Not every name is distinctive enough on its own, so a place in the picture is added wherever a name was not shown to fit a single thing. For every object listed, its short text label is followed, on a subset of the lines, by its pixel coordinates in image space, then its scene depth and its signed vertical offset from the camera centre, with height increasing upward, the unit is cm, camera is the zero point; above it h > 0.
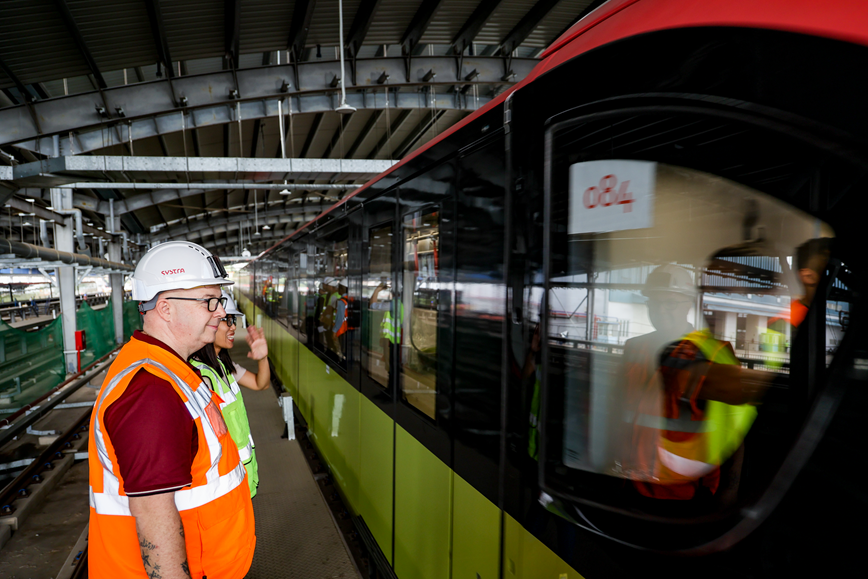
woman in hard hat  258 -67
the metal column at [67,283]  1221 -54
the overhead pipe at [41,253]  785 +17
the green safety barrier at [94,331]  1367 -204
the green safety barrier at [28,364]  758 -179
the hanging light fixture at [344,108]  527 +167
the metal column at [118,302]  1858 -154
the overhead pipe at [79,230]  1450 +101
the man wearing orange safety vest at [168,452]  149 -60
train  92 -7
